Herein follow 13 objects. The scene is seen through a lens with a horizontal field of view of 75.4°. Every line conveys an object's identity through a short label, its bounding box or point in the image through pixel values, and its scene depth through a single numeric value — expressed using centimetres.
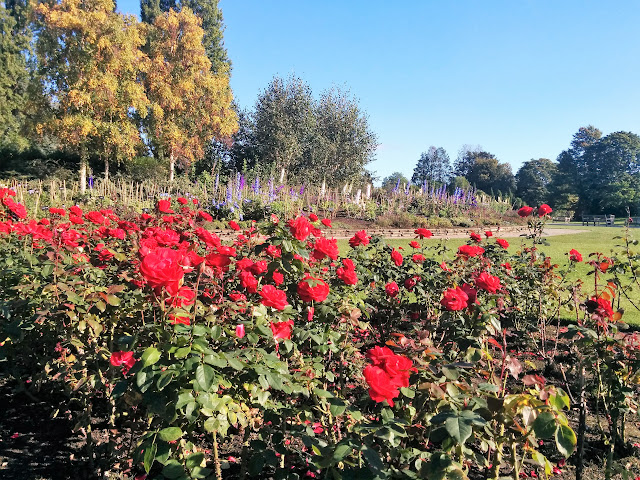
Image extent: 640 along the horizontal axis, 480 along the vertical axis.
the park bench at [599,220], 2779
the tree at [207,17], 2612
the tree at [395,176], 6503
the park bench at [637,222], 2847
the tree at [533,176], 5188
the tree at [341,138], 2406
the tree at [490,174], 5888
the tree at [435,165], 6675
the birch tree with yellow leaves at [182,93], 2002
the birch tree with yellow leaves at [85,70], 1518
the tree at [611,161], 4772
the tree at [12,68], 2269
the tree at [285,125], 2269
